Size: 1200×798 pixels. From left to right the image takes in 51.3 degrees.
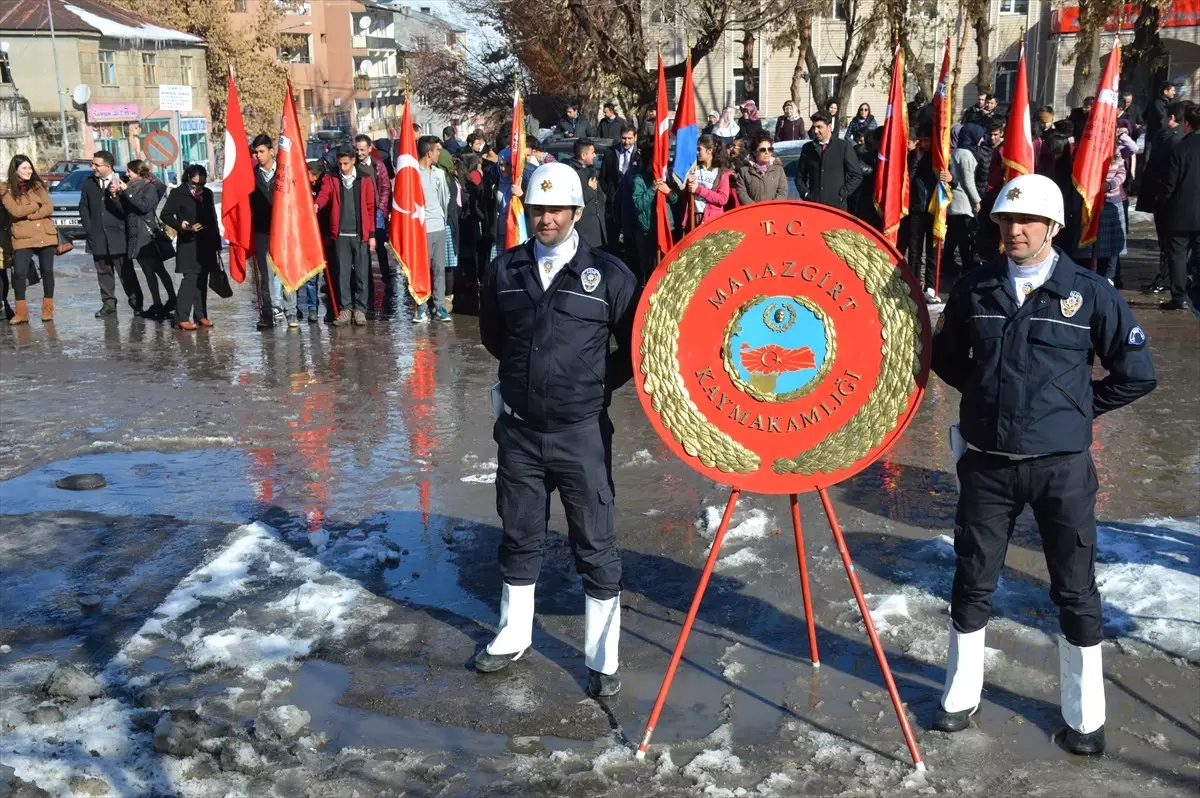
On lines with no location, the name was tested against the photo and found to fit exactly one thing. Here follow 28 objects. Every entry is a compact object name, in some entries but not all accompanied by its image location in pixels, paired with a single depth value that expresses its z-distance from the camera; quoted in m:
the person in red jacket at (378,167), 13.31
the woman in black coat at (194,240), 13.05
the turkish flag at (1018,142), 10.25
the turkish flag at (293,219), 12.88
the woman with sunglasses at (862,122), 21.43
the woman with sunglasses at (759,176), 12.02
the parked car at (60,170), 26.69
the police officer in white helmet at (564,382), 5.00
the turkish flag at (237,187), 13.12
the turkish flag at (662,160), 11.78
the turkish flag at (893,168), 12.55
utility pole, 41.69
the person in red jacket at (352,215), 13.10
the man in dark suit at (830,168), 13.23
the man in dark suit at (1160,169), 12.29
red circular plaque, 4.41
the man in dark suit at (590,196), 12.55
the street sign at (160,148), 24.34
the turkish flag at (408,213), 13.17
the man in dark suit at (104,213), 14.12
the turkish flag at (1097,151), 11.32
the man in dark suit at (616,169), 13.81
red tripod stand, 4.41
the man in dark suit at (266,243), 13.28
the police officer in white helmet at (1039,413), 4.40
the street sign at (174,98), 40.26
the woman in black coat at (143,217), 14.01
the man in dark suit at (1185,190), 12.04
